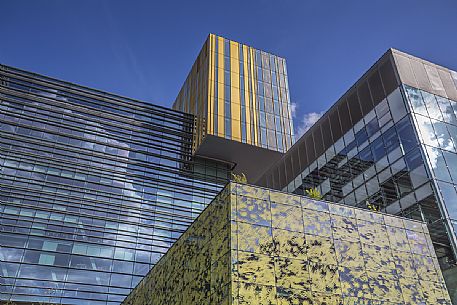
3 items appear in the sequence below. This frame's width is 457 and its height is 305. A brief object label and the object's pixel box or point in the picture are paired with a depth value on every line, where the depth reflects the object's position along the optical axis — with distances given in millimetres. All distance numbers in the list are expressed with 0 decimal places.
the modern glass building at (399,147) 20859
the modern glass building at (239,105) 37844
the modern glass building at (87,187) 30688
